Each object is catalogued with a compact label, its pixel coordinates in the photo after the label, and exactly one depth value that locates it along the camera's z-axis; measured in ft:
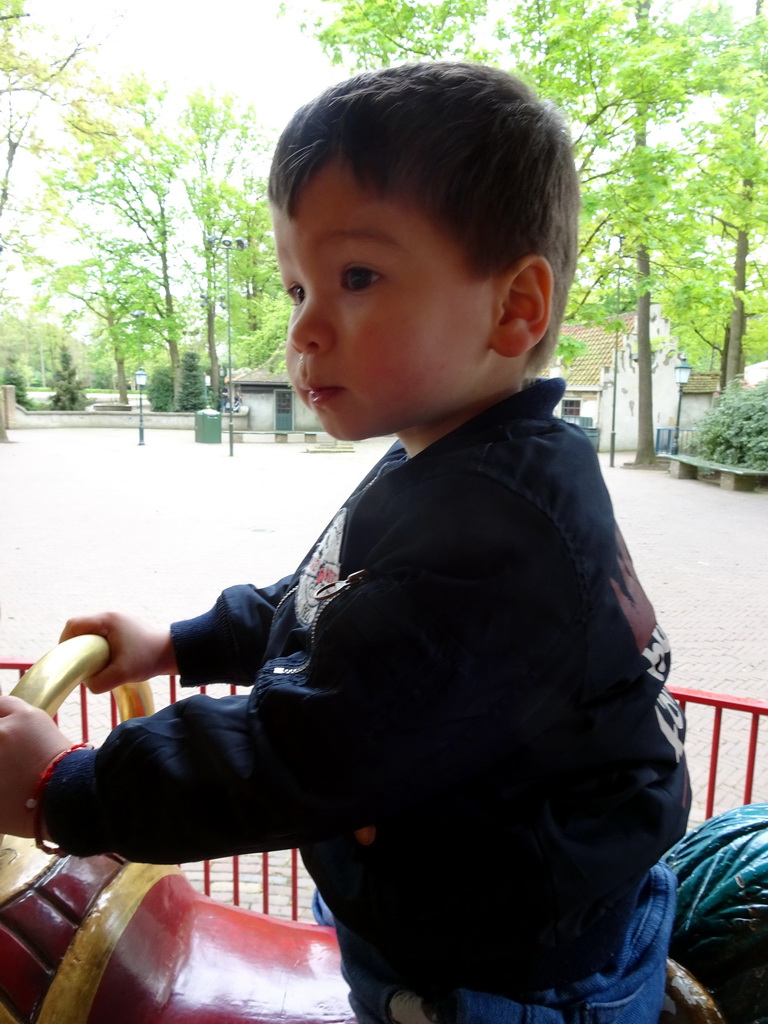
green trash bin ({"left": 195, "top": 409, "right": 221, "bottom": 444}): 84.17
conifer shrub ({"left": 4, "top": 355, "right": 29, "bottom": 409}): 112.47
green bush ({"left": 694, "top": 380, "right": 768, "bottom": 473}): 51.52
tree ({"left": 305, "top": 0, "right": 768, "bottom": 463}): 28.43
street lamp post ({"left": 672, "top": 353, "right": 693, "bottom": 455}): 64.68
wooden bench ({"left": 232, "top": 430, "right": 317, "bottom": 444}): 87.81
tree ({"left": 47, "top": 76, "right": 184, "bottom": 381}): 80.43
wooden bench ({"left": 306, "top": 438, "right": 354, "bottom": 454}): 76.84
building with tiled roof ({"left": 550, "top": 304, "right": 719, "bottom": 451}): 81.56
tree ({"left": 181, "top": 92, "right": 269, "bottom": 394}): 80.64
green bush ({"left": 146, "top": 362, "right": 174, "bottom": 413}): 120.26
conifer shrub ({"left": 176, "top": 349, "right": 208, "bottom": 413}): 114.73
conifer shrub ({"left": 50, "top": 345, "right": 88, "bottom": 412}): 117.50
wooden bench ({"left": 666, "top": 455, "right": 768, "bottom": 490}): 50.19
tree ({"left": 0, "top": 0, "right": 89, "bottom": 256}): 27.58
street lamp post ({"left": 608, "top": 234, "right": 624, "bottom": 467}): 36.12
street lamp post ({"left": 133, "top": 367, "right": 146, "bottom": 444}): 78.38
